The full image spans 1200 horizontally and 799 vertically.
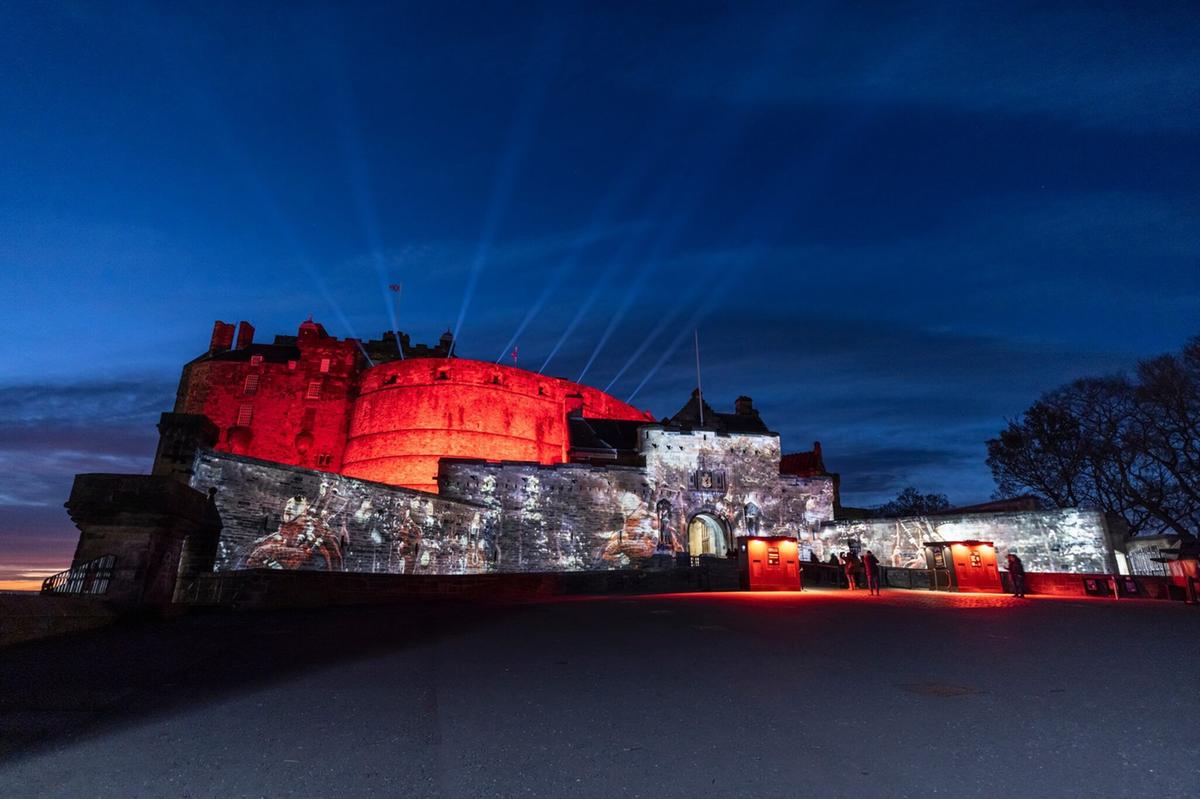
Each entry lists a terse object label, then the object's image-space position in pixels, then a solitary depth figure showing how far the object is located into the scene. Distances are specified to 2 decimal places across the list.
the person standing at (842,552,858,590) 19.24
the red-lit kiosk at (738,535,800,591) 18.25
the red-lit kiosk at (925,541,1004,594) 18.97
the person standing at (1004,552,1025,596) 15.90
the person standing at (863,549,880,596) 17.02
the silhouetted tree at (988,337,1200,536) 23.47
